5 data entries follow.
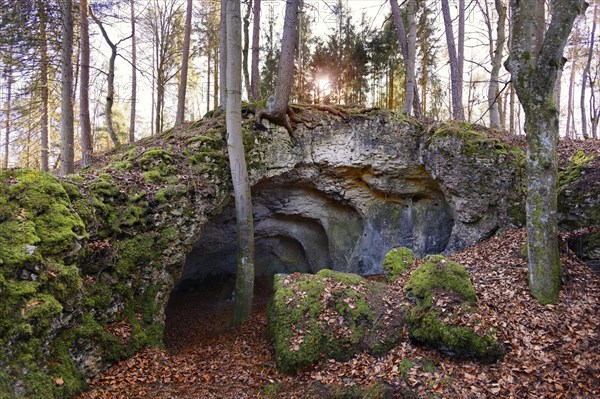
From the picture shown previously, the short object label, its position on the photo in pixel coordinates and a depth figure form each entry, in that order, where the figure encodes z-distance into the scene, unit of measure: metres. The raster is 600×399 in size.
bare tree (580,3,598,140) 15.32
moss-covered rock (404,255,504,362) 4.73
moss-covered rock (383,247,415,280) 7.39
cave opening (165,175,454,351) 10.77
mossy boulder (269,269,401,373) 5.41
